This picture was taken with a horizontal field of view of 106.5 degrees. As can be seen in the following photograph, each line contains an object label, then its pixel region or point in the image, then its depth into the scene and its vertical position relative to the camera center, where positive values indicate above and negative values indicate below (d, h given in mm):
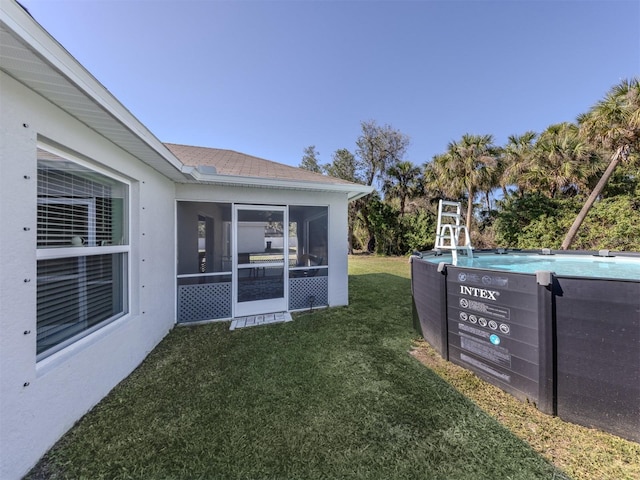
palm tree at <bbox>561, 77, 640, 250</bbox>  8047 +4129
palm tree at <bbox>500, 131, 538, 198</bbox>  12648 +4529
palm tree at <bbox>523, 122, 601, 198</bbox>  10586 +3605
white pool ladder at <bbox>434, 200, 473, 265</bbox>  4670 +138
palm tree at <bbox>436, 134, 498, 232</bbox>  13500 +4402
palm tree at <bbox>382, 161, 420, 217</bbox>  18031 +4670
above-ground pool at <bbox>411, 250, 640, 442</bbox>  2082 -1009
